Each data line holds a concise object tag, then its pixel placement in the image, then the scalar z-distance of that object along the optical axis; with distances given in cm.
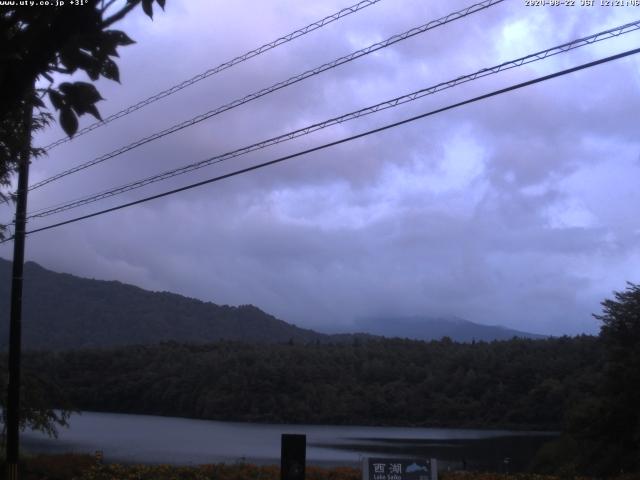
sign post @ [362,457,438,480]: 1102
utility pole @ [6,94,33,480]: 1598
